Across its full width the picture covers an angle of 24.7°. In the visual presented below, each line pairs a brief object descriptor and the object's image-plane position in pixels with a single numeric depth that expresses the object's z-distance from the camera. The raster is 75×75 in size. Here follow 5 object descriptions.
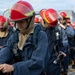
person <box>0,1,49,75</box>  1.86
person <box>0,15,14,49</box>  4.23
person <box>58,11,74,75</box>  5.03
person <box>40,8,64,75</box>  3.28
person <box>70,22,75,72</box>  6.63
